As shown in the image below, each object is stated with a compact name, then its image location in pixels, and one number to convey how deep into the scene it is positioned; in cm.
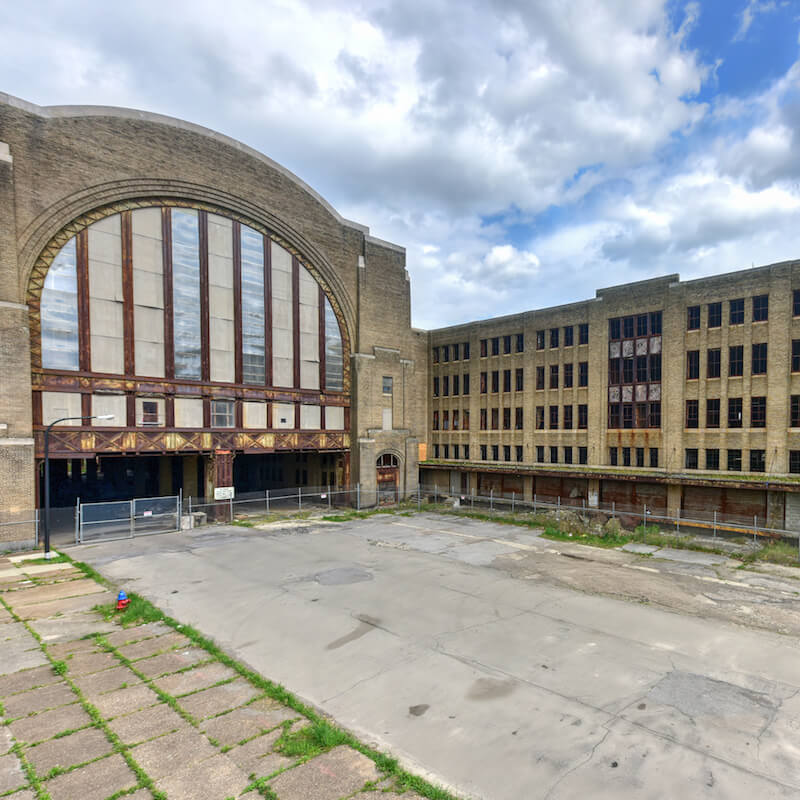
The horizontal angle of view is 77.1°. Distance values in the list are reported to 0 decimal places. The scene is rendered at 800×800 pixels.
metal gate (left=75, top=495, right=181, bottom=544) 2642
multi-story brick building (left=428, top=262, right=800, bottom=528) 2888
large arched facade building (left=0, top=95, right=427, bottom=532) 2506
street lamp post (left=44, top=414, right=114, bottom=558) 2045
